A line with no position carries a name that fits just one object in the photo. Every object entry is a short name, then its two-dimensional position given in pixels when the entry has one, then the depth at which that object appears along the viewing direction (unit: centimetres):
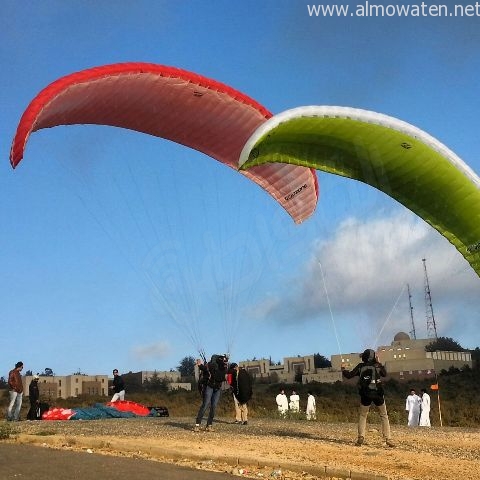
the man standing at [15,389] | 1680
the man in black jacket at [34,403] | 1842
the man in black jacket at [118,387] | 1962
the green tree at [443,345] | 8730
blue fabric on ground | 1766
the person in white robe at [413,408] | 2122
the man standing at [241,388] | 1573
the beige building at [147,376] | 8975
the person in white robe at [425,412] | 2088
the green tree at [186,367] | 10989
